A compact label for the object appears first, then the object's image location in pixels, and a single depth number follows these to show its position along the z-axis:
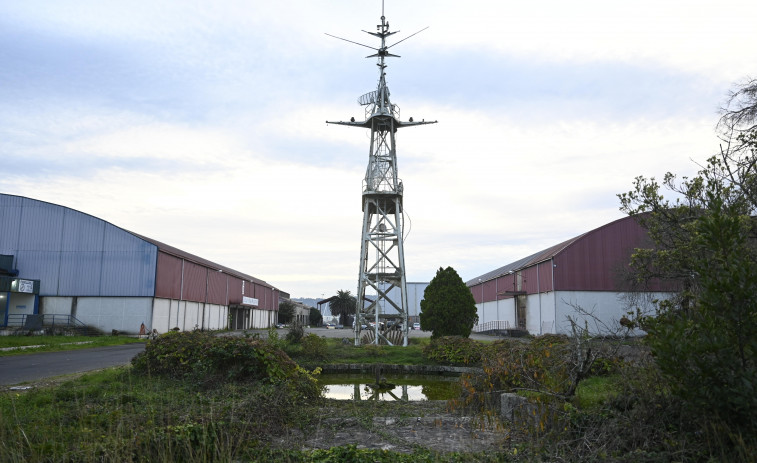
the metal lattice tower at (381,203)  27.20
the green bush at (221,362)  10.97
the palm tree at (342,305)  86.26
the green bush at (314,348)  19.89
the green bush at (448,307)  25.09
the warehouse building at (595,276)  33.69
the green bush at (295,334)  23.02
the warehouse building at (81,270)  35.03
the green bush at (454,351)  18.83
